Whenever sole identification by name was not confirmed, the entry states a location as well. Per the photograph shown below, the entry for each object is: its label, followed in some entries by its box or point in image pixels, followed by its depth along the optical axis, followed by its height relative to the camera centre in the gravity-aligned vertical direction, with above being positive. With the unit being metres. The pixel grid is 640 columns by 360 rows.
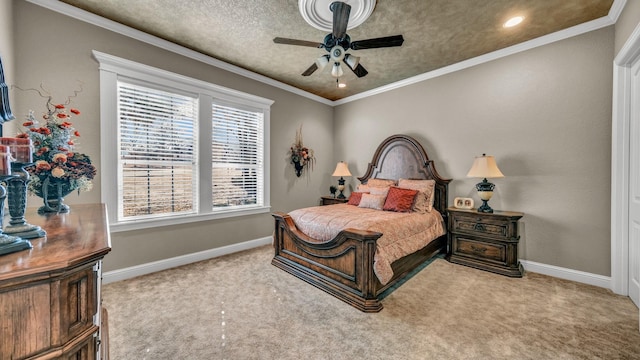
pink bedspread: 2.40 -0.56
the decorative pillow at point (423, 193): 3.48 -0.21
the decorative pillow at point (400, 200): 3.38 -0.30
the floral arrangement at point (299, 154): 4.63 +0.48
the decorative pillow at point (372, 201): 3.62 -0.34
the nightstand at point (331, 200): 4.68 -0.43
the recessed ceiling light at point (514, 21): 2.60 +1.74
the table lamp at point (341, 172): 4.76 +0.14
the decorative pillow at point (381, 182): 4.19 -0.06
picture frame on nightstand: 3.45 -0.35
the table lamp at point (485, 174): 3.06 +0.07
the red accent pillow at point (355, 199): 4.05 -0.34
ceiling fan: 2.14 +1.31
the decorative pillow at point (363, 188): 4.17 -0.16
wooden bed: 2.27 -0.90
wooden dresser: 0.66 -0.37
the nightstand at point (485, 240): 2.93 -0.79
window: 2.75 +0.44
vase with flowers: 1.52 +0.08
